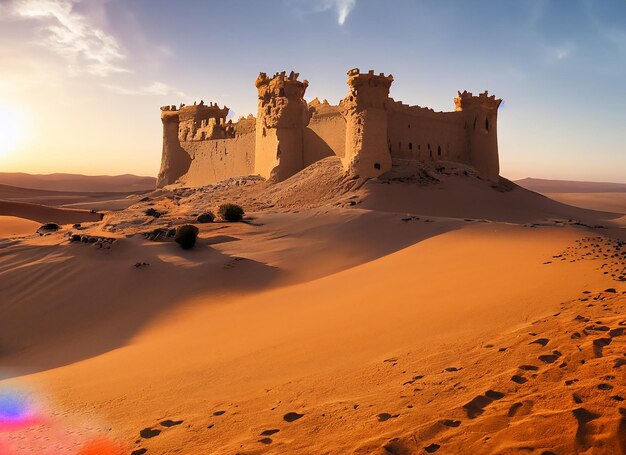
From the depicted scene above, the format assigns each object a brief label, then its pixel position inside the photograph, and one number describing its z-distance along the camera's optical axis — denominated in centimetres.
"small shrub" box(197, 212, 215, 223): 1828
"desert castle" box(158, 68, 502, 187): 2247
